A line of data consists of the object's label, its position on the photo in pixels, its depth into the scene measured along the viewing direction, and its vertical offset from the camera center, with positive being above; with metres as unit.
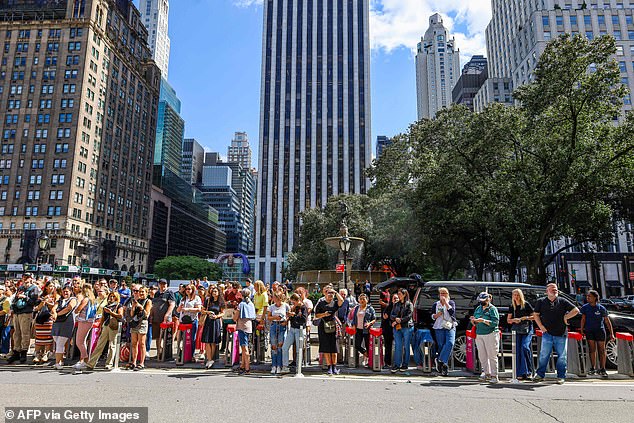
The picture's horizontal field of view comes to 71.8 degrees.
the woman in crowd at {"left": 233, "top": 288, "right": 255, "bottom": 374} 10.11 -0.67
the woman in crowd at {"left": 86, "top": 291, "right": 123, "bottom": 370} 10.21 -0.84
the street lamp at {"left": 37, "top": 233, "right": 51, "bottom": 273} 26.37 +3.16
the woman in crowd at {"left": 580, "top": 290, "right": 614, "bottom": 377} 9.92 -0.65
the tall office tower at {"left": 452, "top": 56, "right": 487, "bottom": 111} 128.62 +61.80
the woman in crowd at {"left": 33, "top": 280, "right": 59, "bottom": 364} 10.67 -0.78
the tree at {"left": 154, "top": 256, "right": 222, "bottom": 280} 92.94 +5.74
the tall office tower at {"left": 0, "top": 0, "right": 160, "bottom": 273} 79.81 +30.80
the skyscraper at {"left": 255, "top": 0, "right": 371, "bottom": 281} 109.25 +46.13
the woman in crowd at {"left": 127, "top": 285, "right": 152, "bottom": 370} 10.39 -0.81
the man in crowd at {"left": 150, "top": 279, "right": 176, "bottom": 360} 11.54 -0.36
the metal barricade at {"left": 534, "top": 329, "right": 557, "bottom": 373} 10.43 -1.41
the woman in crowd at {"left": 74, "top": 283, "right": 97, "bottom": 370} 10.43 -0.53
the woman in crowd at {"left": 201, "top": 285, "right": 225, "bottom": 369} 10.69 -0.85
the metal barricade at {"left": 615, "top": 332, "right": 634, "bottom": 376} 10.16 -1.28
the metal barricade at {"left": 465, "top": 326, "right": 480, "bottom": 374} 10.22 -1.31
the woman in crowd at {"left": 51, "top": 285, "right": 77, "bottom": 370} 10.29 -0.70
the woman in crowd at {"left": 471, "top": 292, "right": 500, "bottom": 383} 9.37 -0.81
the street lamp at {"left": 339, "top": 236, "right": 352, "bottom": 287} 20.22 +2.38
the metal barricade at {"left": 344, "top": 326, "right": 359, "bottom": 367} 10.98 -1.33
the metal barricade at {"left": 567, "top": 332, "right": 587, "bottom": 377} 10.05 -1.31
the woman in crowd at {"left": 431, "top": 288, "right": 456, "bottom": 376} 9.99 -0.66
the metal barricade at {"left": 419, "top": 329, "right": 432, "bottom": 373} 10.26 -1.13
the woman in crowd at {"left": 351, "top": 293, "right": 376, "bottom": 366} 10.95 -0.60
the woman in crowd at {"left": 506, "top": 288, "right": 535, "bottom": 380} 9.56 -0.70
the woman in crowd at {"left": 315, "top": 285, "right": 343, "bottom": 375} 10.21 -0.75
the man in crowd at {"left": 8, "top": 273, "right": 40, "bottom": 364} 10.95 -0.61
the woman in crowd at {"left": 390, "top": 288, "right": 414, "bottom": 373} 10.48 -0.82
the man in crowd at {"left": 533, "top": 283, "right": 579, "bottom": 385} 9.32 -0.60
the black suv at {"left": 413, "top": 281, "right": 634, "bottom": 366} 11.20 -0.12
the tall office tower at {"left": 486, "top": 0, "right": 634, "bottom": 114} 74.31 +47.40
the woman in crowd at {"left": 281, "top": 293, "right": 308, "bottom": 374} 10.27 -0.69
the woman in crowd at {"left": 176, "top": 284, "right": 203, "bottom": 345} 11.38 -0.33
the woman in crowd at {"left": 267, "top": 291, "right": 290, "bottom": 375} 10.26 -0.68
